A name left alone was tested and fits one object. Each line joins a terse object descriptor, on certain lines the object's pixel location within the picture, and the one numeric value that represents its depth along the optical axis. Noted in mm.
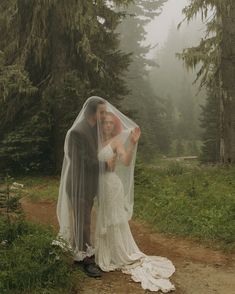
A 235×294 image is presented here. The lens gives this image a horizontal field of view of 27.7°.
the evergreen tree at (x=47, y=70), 14680
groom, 6609
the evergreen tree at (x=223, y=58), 14391
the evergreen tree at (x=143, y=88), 36188
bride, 6738
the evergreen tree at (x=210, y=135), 26031
